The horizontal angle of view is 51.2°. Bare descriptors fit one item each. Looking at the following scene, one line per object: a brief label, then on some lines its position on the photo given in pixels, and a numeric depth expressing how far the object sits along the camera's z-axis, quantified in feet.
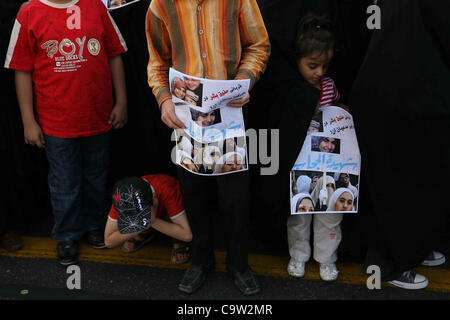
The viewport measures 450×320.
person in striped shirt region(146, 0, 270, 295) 6.83
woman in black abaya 6.58
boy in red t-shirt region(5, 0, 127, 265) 7.79
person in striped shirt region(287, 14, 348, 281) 7.31
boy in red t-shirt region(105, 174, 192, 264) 7.79
